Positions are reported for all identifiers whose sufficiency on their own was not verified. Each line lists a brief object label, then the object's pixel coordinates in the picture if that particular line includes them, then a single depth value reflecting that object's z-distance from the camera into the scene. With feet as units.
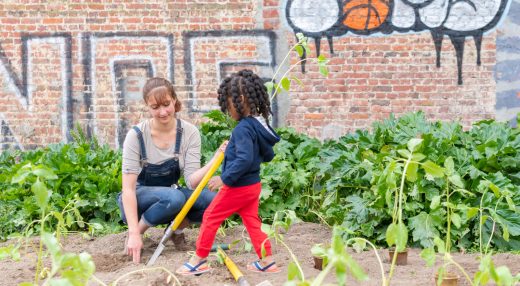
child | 13.50
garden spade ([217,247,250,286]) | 13.17
